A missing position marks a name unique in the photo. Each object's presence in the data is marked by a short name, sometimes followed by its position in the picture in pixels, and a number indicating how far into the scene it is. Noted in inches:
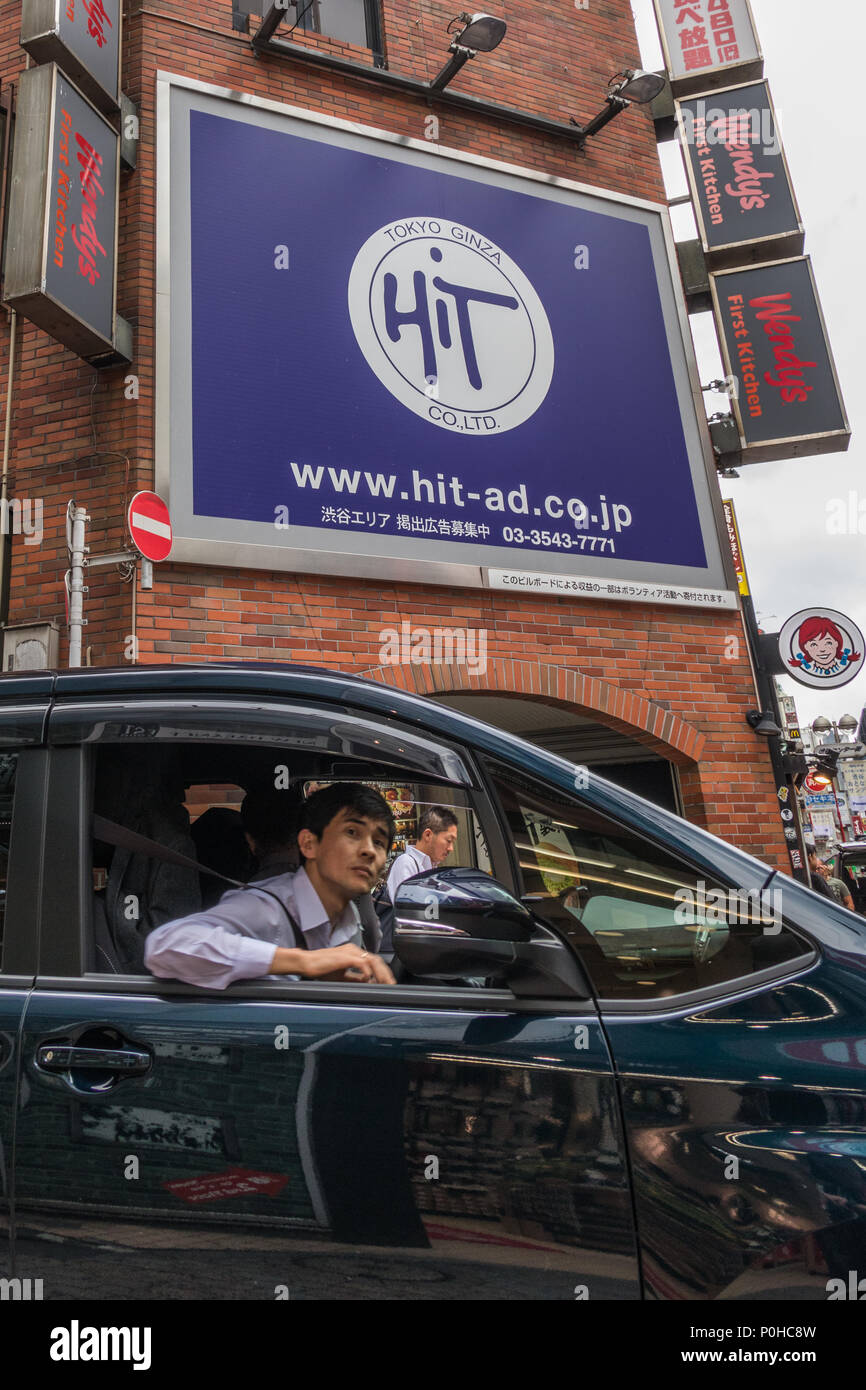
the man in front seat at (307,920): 66.1
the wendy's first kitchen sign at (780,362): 326.0
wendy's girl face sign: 332.8
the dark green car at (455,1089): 57.3
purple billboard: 258.4
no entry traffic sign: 217.3
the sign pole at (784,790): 311.0
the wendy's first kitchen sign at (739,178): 338.0
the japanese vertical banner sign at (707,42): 350.6
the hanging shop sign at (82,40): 239.5
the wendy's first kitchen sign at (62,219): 227.0
